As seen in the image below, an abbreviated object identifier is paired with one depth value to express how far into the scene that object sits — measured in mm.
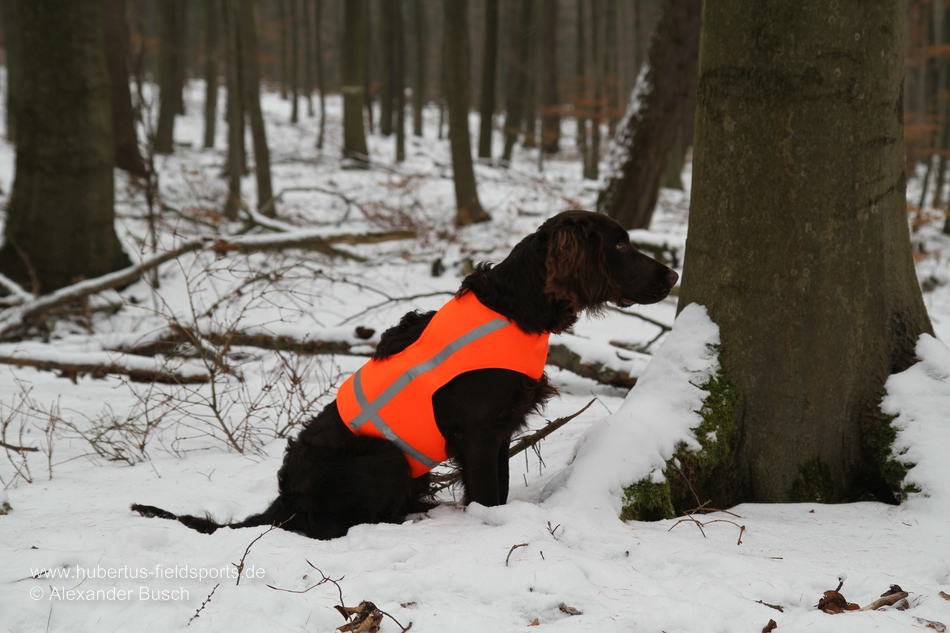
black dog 3215
